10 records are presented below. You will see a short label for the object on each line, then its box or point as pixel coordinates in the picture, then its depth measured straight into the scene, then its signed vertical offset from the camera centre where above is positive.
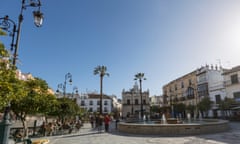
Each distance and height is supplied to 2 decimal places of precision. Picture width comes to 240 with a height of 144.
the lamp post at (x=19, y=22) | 7.04 +3.29
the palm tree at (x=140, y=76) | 49.34 +7.52
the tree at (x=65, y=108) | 19.09 -0.51
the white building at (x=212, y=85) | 37.03 +4.05
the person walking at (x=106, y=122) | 17.62 -1.83
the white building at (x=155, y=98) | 87.24 +2.57
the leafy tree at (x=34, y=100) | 9.46 +0.19
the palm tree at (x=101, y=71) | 41.25 +7.56
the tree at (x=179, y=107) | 41.28 -0.89
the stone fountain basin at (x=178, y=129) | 13.20 -1.92
